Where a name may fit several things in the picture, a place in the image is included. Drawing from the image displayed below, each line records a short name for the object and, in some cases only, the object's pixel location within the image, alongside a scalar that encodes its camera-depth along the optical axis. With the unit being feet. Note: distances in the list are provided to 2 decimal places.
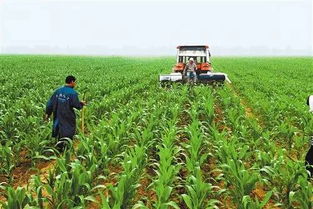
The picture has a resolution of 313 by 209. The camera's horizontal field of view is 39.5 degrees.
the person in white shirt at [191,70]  60.85
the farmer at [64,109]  26.21
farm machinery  69.72
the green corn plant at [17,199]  15.52
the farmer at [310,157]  21.53
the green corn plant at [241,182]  17.75
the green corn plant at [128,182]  16.06
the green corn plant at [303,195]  16.37
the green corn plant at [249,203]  14.99
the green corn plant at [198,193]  15.64
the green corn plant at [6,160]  22.54
